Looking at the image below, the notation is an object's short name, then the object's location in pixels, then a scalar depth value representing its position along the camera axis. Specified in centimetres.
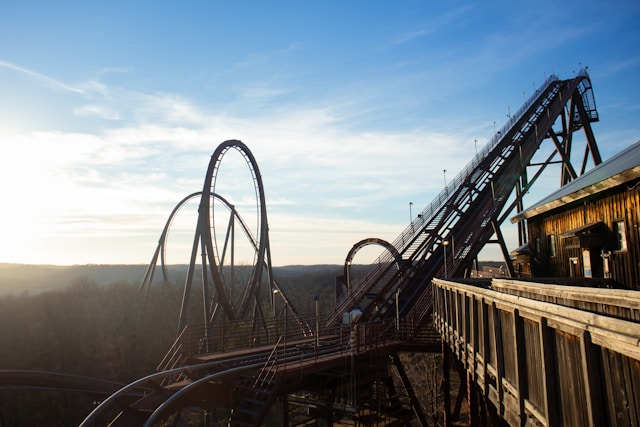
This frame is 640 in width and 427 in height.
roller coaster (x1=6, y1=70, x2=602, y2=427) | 1250
